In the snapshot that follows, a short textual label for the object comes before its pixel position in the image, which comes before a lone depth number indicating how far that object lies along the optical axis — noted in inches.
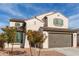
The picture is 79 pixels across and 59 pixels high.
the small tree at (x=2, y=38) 180.2
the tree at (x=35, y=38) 176.2
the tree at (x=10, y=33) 178.7
